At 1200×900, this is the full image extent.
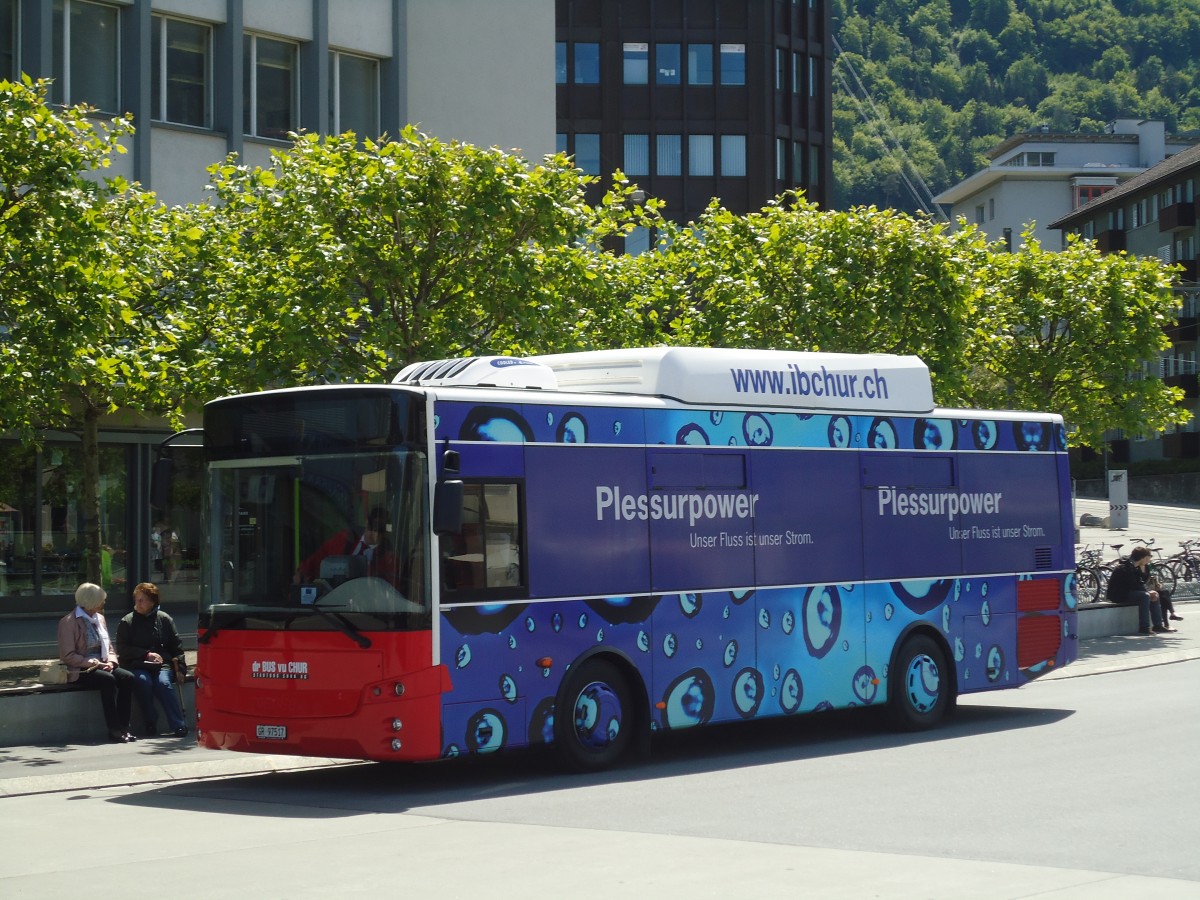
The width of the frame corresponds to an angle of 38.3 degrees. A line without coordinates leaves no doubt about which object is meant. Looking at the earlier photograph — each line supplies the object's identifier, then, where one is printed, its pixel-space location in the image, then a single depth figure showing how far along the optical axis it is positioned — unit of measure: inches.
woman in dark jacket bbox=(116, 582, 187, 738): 633.6
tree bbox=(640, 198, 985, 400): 960.9
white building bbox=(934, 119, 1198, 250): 4185.5
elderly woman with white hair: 623.2
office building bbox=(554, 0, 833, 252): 2598.4
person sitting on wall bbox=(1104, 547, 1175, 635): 1068.5
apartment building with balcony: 3075.8
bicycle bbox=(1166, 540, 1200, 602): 1378.0
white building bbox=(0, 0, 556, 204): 1069.8
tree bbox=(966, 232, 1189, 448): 1176.8
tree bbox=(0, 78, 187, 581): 626.8
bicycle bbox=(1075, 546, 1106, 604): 1222.3
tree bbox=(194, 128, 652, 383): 737.6
